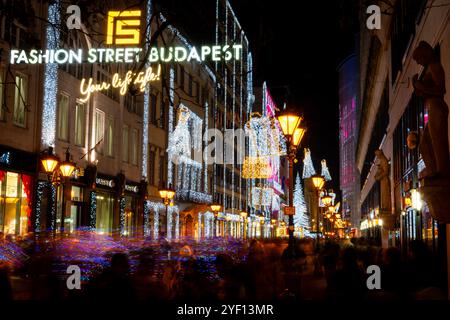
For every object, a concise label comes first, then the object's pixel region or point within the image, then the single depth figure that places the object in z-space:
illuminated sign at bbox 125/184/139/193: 38.69
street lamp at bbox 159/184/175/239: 31.34
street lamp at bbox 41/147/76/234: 19.34
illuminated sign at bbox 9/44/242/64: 25.36
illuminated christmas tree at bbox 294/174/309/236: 124.49
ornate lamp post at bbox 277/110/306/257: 15.71
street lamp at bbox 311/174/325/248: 27.12
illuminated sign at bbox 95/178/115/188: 33.84
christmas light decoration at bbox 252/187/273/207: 92.31
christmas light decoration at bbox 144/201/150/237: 41.93
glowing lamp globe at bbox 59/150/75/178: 20.72
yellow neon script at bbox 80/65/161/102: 31.36
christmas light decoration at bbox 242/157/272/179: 81.06
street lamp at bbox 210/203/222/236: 46.91
